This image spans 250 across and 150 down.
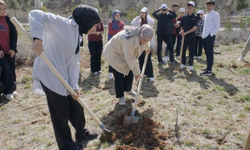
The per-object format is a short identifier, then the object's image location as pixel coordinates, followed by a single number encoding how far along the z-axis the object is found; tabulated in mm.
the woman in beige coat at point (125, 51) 3193
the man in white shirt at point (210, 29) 5207
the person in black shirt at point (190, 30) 5770
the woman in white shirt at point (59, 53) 1914
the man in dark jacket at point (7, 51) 3983
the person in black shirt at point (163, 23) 6160
